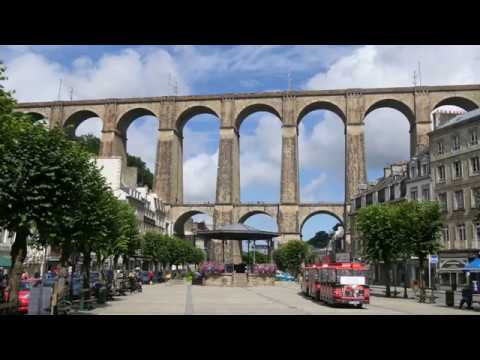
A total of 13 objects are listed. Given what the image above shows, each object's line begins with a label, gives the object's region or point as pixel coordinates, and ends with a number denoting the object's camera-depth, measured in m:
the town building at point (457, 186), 40.44
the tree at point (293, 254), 76.50
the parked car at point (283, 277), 75.14
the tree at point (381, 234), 34.16
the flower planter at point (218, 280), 45.24
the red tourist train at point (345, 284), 22.58
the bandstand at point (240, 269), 45.19
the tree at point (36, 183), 15.59
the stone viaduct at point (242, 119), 76.88
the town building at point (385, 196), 51.91
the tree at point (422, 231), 32.41
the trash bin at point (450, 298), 25.69
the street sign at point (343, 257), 31.46
